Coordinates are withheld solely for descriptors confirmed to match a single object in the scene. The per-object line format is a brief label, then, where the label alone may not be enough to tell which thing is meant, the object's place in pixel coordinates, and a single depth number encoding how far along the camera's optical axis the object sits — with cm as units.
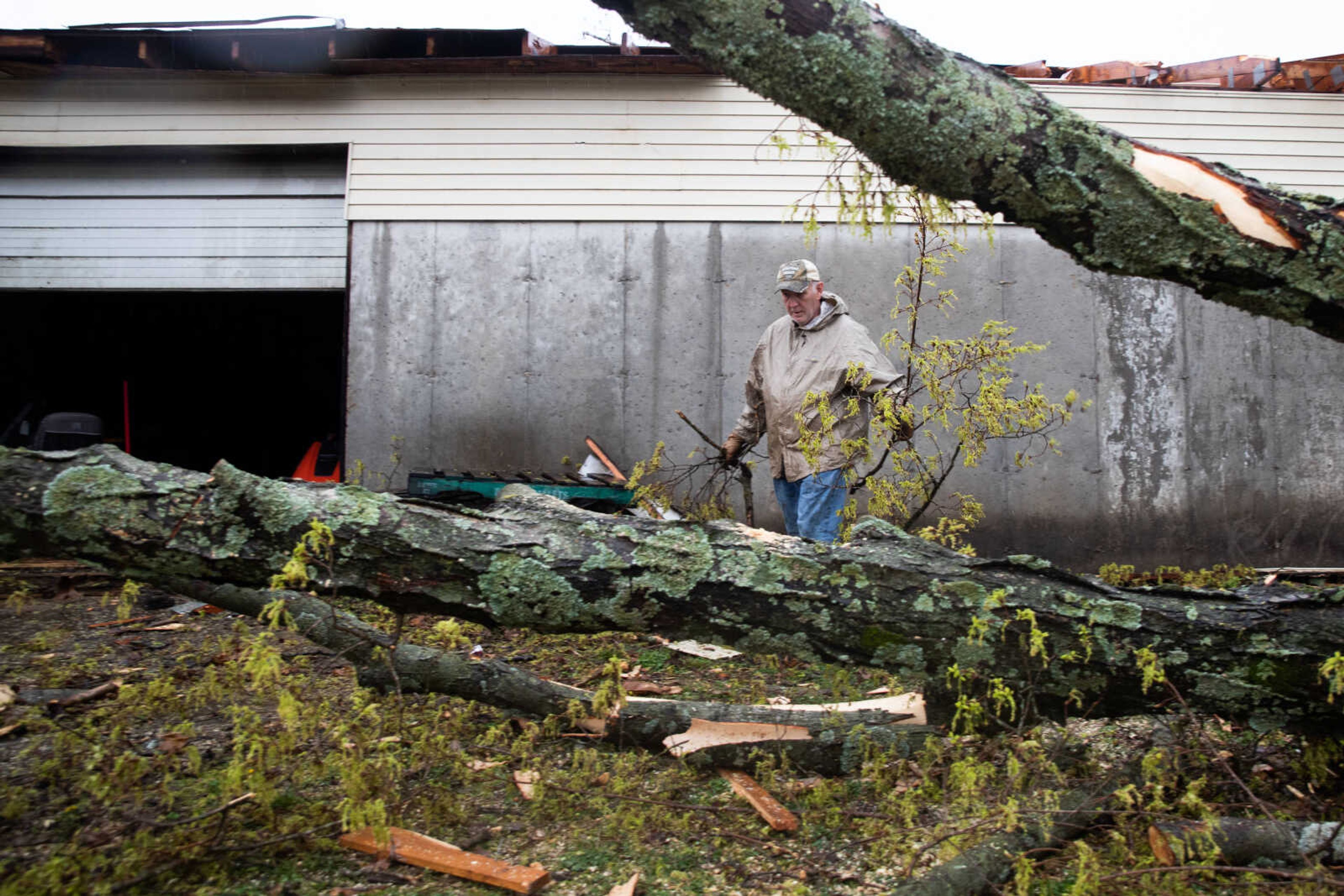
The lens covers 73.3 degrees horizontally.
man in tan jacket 473
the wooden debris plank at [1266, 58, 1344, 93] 739
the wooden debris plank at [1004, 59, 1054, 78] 733
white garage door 767
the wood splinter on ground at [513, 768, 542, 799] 291
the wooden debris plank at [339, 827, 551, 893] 236
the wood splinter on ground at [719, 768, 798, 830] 271
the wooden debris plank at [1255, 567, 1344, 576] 607
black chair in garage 723
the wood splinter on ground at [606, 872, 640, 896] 235
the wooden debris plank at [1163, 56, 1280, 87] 736
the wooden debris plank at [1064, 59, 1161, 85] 738
